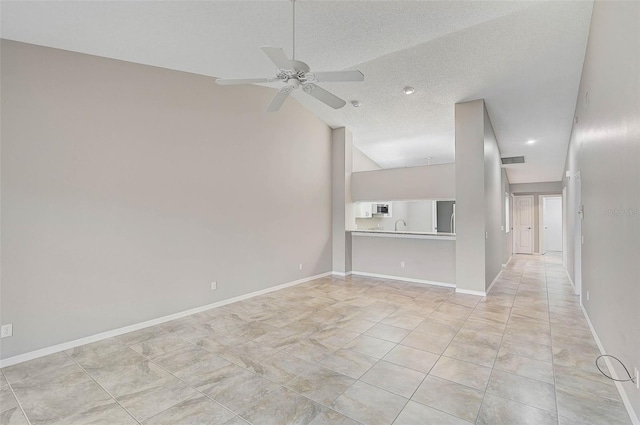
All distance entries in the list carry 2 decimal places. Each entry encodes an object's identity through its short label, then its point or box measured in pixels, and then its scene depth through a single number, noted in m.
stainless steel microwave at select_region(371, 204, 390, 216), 7.93
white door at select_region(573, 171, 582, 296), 4.43
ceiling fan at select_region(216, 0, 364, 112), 2.45
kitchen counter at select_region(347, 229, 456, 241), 5.54
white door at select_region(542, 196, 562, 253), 11.97
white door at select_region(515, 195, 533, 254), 10.82
